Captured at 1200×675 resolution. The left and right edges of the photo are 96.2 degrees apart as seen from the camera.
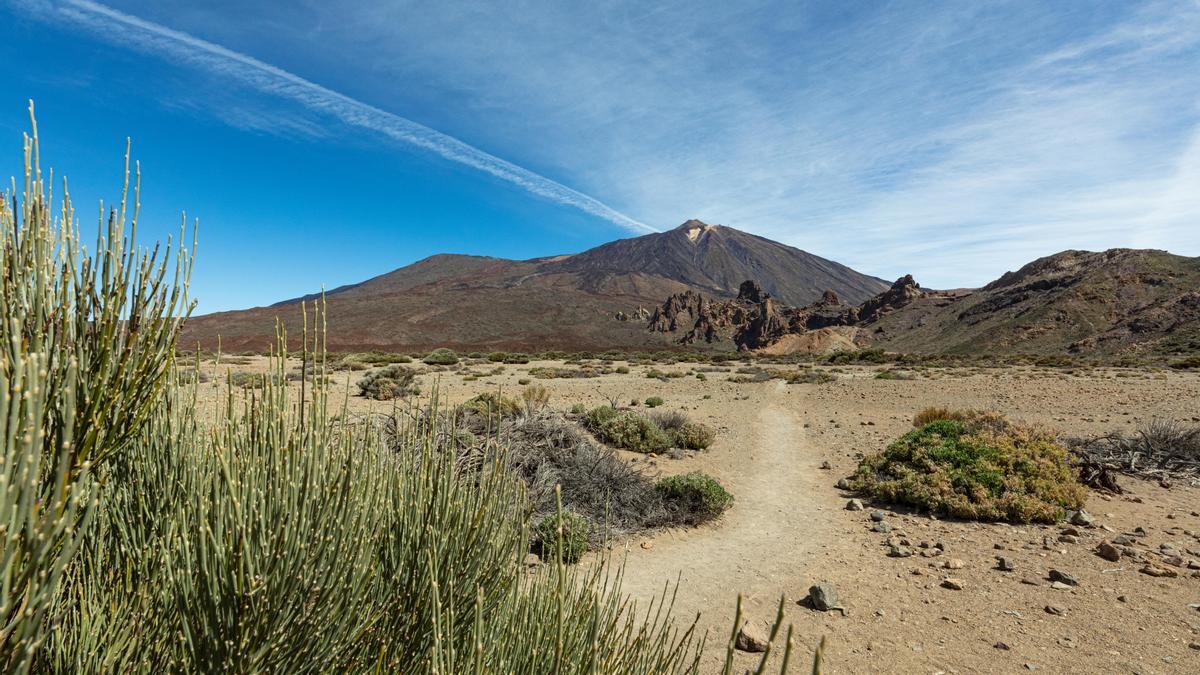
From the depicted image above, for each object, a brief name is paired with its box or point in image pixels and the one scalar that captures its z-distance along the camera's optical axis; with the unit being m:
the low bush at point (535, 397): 9.21
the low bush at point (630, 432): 10.15
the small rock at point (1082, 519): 5.99
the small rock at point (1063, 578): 4.72
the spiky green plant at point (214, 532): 1.25
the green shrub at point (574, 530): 5.11
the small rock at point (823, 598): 4.53
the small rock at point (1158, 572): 4.76
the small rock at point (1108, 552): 5.13
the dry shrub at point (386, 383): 15.55
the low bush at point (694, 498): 6.64
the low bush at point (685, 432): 10.71
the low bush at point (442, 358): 32.82
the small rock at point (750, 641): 4.04
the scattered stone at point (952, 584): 4.81
